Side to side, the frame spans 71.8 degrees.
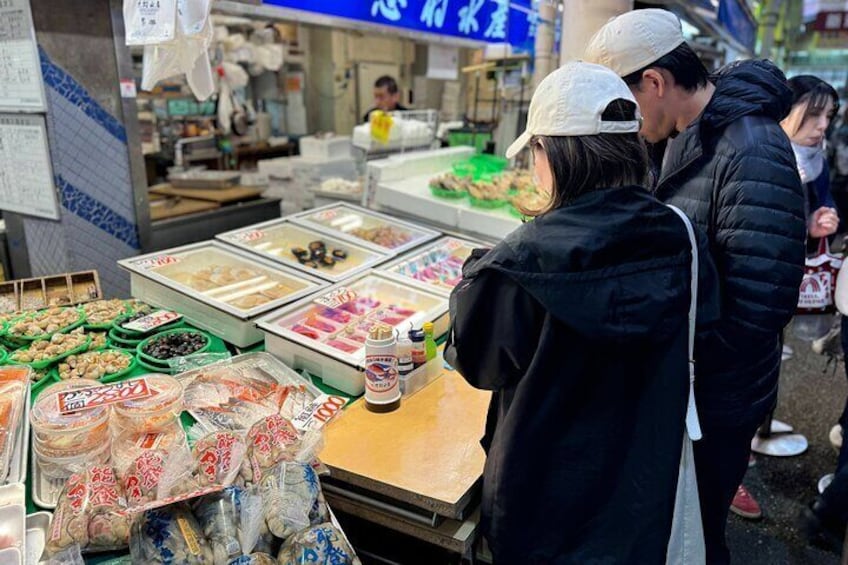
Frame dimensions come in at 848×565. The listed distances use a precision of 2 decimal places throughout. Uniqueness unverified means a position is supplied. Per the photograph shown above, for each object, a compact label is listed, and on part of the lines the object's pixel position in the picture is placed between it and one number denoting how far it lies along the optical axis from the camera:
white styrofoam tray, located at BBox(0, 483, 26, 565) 1.30
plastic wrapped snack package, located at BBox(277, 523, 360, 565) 1.34
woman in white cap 1.31
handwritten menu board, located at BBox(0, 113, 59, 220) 2.81
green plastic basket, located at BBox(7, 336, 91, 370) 2.12
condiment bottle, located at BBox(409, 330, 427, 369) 2.22
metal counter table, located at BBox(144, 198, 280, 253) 3.42
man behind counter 6.14
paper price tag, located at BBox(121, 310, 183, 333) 2.44
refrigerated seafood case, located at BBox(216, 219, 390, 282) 3.08
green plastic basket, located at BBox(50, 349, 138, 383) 2.07
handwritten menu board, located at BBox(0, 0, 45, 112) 2.66
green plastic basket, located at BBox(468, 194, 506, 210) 3.73
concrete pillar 3.21
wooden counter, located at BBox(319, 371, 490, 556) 1.68
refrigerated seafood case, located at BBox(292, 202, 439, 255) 3.46
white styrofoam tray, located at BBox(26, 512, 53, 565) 1.41
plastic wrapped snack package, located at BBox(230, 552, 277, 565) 1.31
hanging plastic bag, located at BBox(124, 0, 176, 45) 2.39
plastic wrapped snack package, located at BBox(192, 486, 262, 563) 1.33
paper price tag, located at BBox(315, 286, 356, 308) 2.66
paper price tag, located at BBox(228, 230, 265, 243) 3.20
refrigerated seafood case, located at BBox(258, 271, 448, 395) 2.22
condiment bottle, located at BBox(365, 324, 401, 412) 1.99
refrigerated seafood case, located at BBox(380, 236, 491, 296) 3.04
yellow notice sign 4.32
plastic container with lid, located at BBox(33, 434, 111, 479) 1.62
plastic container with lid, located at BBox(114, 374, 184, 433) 1.71
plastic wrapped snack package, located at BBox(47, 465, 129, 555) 1.35
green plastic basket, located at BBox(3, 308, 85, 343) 2.27
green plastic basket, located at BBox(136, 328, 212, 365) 2.23
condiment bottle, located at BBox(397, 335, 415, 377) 2.17
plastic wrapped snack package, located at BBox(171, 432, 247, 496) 1.42
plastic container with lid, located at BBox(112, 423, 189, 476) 1.56
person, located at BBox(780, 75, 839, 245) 3.34
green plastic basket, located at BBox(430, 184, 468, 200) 3.85
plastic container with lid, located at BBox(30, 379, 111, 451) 1.62
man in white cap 1.75
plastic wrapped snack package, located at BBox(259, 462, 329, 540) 1.40
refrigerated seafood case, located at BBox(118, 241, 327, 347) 2.45
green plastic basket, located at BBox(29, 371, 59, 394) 2.05
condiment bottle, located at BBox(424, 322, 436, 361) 2.30
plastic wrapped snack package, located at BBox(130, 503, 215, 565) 1.28
